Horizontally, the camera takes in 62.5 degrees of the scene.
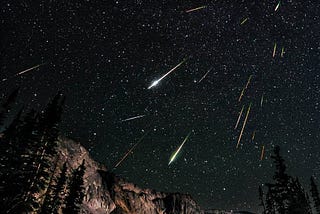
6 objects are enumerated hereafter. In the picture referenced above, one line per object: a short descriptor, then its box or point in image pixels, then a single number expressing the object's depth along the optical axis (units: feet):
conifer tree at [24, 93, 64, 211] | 74.95
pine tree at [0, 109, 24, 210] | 67.87
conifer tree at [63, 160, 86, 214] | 104.63
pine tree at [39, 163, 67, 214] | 97.09
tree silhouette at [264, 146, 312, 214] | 95.50
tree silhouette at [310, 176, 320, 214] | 185.84
